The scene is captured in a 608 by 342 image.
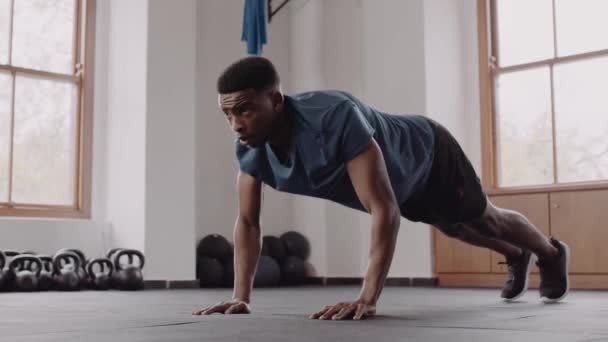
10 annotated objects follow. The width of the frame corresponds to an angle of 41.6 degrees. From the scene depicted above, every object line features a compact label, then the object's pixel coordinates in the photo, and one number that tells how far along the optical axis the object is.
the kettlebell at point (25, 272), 4.89
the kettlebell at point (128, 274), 5.19
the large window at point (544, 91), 5.62
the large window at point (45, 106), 5.72
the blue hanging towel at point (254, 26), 6.11
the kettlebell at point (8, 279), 4.84
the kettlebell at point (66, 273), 5.06
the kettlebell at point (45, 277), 5.02
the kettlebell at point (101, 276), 5.25
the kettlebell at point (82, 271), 5.23
